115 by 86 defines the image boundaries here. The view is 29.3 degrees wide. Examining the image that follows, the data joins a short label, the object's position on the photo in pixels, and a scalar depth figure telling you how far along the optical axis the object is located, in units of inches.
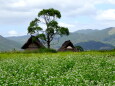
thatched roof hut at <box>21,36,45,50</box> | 2487.1
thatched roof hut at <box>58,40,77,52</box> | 2730.7
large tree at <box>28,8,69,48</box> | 2509.2
